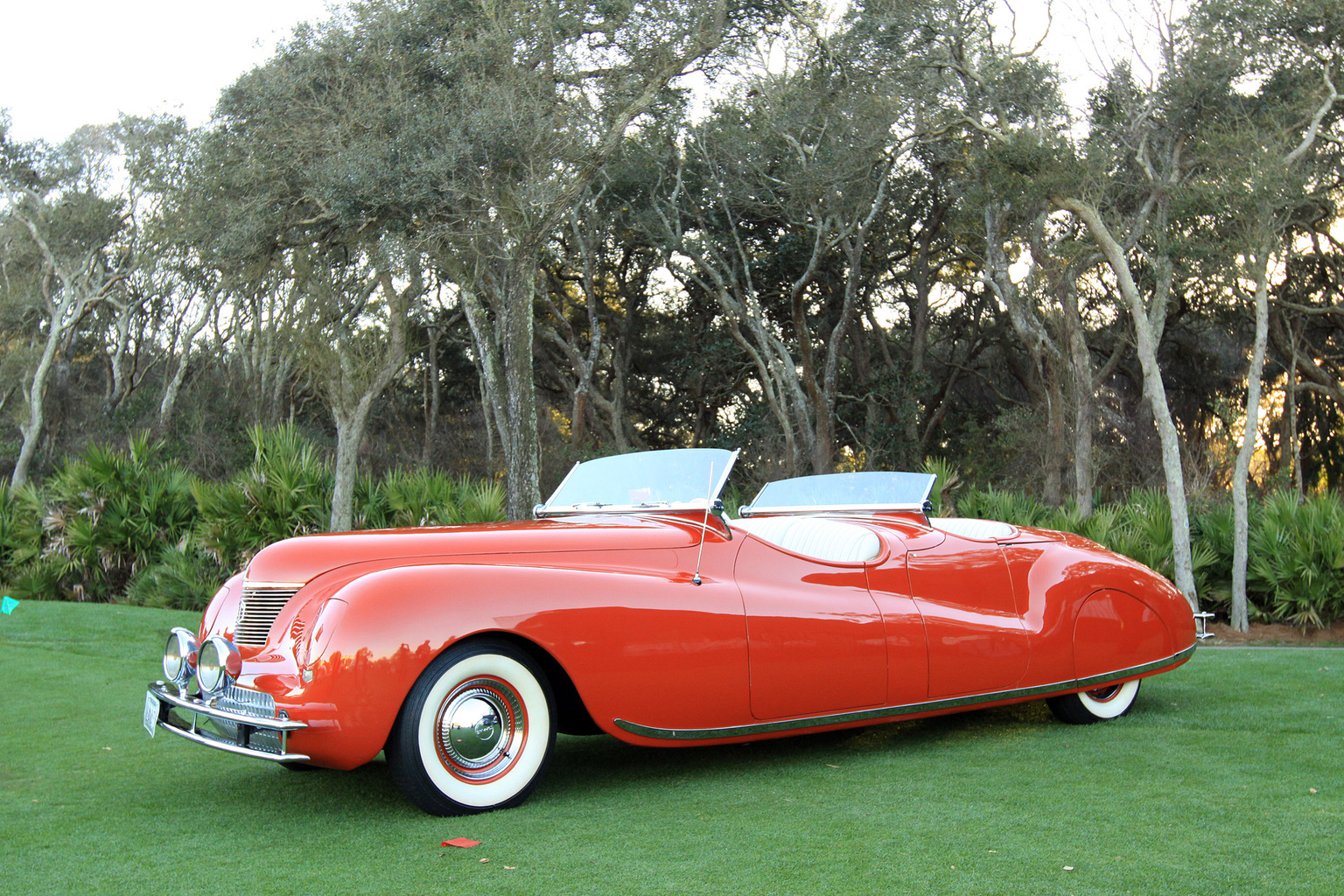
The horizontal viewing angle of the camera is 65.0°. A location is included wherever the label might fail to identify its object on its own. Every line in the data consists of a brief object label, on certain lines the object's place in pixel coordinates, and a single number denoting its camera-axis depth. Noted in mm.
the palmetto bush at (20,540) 14766
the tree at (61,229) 30078
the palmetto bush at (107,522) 14109
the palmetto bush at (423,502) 13234
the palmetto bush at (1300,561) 10812
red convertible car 3674
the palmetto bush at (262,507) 13180
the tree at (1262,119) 11891
